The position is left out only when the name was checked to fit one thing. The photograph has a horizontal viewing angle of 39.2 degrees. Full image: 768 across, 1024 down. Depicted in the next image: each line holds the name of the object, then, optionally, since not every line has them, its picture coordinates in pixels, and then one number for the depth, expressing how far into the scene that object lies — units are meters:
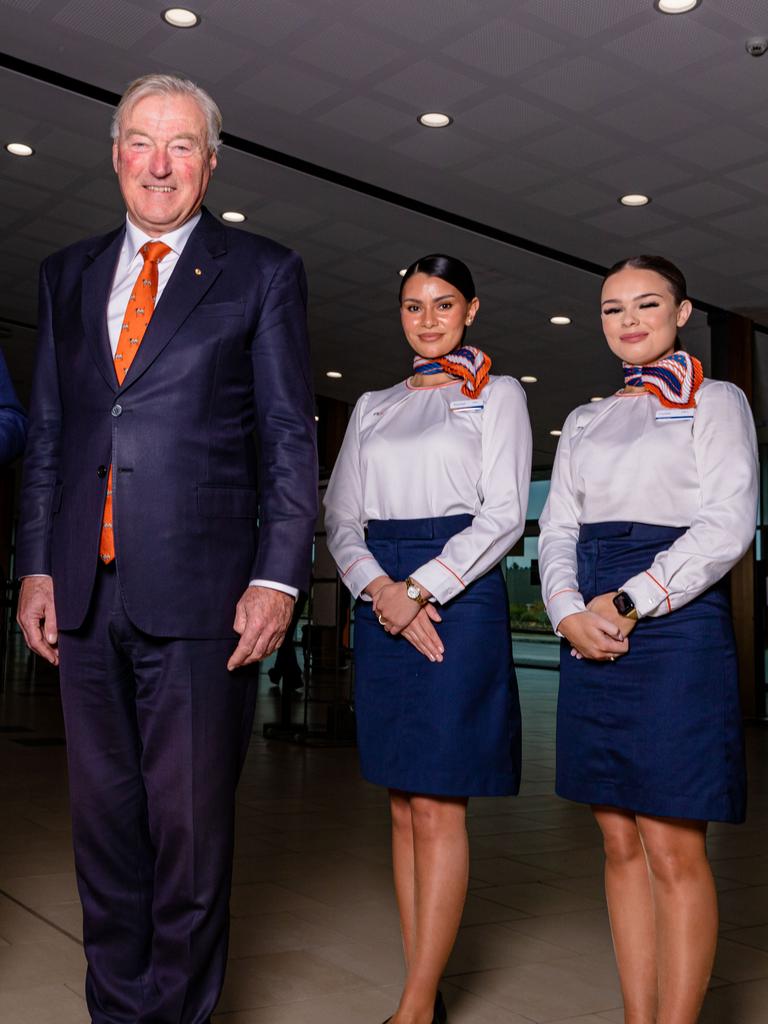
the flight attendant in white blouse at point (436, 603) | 2.24
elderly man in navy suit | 1.80
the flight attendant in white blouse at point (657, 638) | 1.97
